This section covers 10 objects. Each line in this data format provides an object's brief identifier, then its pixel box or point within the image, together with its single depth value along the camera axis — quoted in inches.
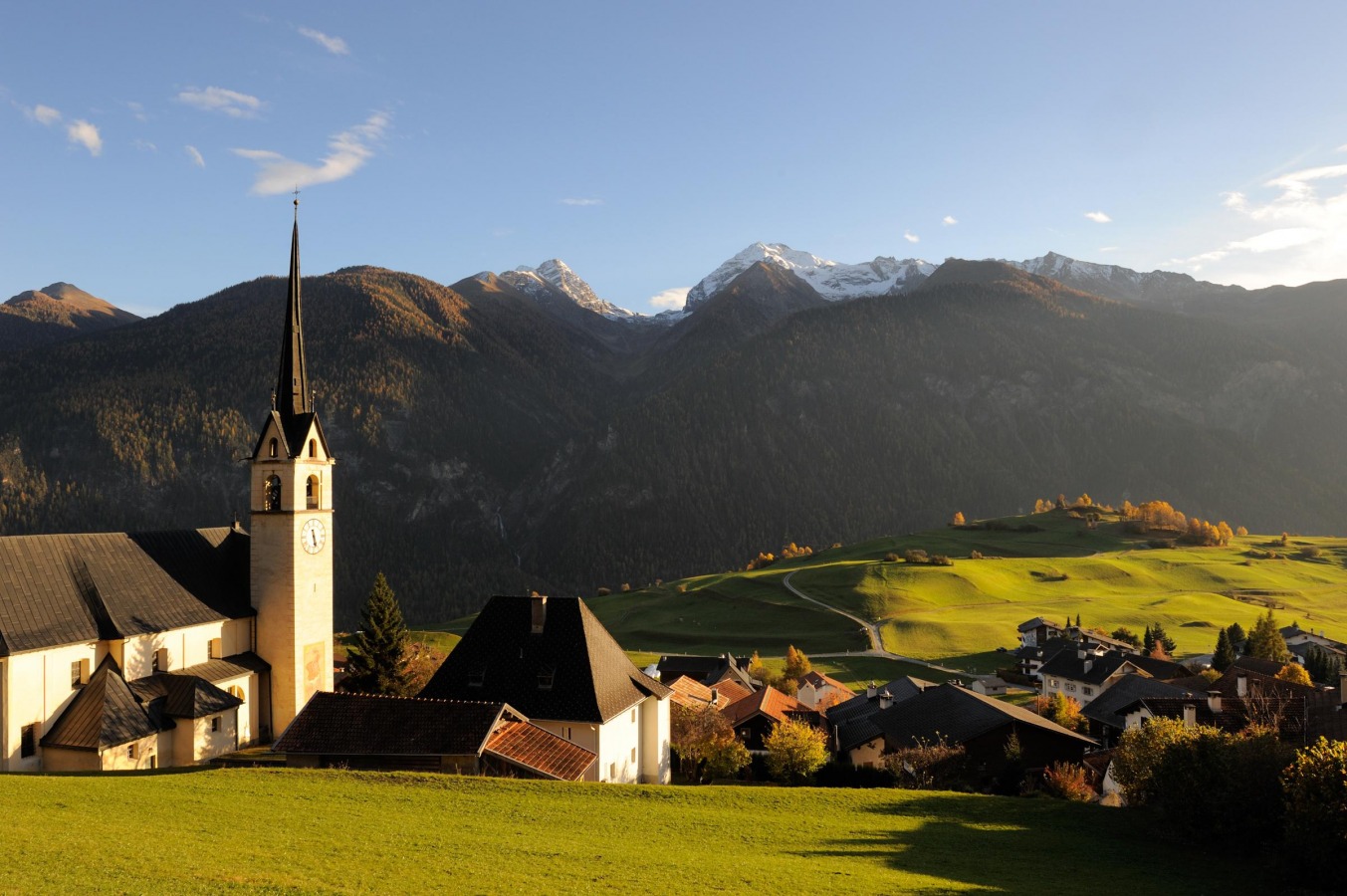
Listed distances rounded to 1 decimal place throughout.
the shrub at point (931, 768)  1768.0
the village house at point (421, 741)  1322.6
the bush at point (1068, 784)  1647.4
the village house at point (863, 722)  2174.0
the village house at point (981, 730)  1990.7
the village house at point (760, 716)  2278.5
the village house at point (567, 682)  1600.6
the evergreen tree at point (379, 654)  2268.7
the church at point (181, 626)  1572.3
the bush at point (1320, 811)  888.9
